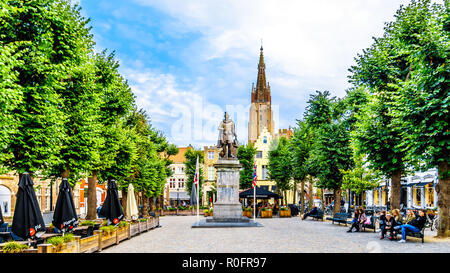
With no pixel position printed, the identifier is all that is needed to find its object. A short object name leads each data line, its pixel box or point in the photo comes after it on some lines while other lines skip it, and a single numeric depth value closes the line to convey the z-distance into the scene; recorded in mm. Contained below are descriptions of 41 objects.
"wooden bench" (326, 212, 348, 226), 25375
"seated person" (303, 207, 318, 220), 32622
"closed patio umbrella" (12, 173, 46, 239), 12469
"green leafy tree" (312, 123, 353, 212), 29125
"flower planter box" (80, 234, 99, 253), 12469
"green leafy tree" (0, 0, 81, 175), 15625
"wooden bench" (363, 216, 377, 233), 20359
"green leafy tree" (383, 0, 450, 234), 15180
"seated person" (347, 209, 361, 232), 20797
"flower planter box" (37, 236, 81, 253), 9930
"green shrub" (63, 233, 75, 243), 11358
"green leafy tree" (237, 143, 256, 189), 60062
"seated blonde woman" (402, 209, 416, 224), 17078
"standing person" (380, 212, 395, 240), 16547
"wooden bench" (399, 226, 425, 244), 15312
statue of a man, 26641
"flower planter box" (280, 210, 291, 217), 40188
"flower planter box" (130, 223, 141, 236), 19462
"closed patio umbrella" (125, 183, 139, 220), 24391
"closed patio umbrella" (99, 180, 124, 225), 19094
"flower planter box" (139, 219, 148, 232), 21452
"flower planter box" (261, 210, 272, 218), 38906
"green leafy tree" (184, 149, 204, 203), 66562
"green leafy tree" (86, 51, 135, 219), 23781
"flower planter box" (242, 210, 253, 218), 37625
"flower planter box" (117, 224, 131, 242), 16984
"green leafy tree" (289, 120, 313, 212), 39656
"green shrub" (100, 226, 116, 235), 15250
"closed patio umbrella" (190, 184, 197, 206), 45181
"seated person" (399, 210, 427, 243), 15617
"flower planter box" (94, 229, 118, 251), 14188
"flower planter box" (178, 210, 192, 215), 47234
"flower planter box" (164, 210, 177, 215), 47069
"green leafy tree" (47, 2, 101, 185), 19188
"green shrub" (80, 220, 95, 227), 18639
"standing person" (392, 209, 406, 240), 16584
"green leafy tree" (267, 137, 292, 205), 49781
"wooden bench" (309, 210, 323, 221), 31312
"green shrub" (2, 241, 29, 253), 9703
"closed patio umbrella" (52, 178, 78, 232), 14773
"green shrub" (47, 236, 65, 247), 10608
